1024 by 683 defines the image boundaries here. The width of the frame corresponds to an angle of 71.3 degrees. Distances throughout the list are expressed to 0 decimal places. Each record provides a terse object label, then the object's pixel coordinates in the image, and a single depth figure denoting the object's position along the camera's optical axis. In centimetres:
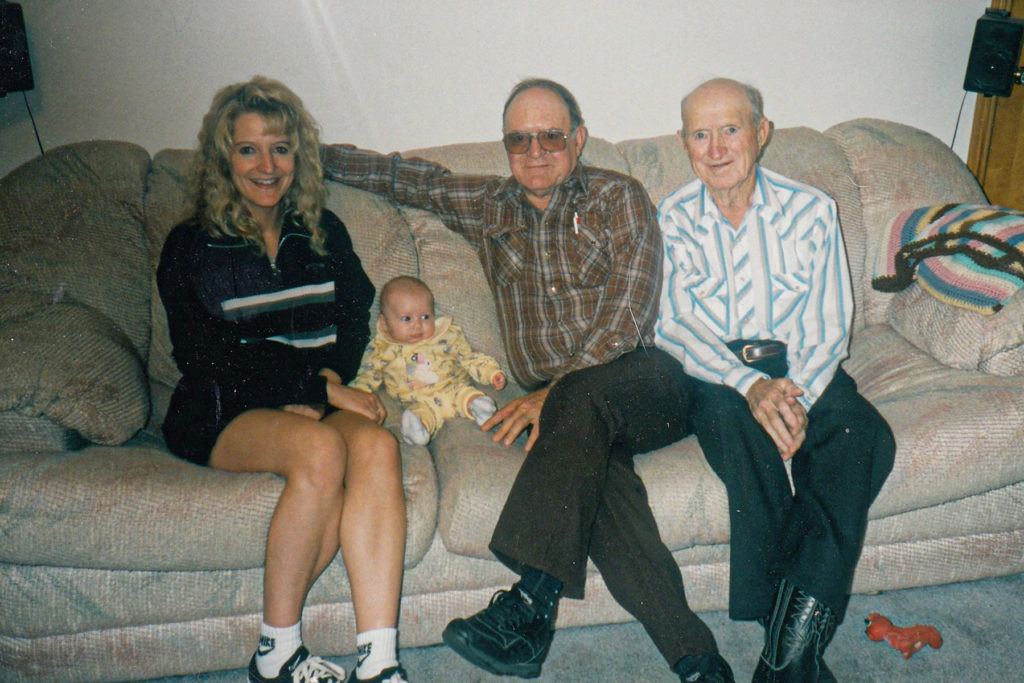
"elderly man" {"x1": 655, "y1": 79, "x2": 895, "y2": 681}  140
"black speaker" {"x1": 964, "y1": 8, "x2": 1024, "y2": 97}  242
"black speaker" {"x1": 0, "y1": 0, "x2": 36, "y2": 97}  210
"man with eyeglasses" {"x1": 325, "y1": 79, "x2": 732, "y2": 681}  140
